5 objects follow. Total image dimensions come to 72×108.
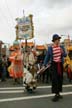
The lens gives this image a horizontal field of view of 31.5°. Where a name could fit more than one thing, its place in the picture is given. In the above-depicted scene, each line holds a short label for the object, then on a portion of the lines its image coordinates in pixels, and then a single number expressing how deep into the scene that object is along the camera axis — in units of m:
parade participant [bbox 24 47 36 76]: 4.42
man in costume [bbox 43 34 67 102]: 3.70
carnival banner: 6.06
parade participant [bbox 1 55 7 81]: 6.65
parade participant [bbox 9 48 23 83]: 5.75
